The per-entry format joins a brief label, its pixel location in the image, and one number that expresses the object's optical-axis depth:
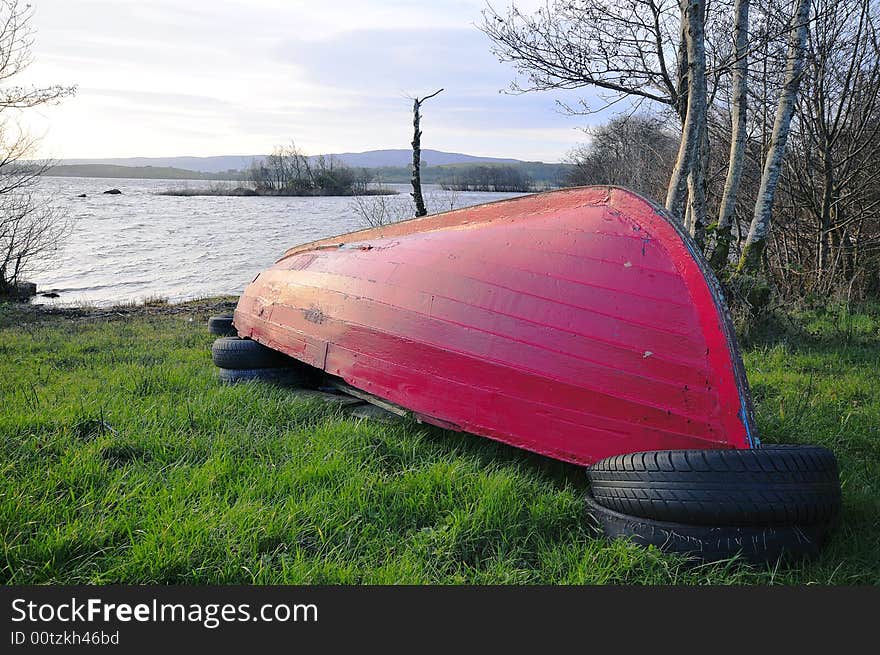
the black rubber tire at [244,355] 5.12
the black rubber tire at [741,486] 2.40
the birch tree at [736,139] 6.61
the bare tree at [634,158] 14.85
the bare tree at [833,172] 8.30
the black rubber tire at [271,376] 5.09
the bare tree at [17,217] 14.30
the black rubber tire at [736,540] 2.47
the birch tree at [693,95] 6.12
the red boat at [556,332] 2.82
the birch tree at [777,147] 6.72
